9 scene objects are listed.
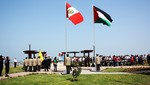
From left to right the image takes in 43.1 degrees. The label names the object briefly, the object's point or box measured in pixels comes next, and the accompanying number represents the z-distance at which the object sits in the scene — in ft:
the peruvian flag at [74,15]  62.65
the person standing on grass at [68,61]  55.86
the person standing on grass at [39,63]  69.55
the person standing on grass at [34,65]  68.65
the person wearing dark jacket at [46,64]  69.27
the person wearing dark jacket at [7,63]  54.61
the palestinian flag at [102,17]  66.03
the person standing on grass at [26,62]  69.32
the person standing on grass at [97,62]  64.43
